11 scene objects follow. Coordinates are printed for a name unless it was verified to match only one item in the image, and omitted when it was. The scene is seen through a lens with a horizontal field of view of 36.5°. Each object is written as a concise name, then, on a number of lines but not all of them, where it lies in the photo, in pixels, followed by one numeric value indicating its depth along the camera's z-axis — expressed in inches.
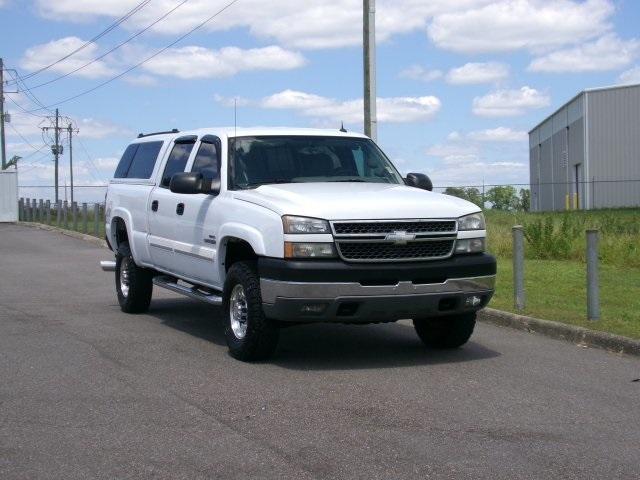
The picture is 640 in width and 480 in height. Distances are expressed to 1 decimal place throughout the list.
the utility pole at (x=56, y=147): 2683.1
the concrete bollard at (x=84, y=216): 1157.5
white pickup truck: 302.0
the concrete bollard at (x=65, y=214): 1272.3
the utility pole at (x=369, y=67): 716.0
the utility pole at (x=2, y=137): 2194.9
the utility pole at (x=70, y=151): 2858.8
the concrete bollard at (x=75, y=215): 1201.8
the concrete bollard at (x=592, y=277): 383.2
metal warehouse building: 1899.6
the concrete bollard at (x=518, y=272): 430.9
